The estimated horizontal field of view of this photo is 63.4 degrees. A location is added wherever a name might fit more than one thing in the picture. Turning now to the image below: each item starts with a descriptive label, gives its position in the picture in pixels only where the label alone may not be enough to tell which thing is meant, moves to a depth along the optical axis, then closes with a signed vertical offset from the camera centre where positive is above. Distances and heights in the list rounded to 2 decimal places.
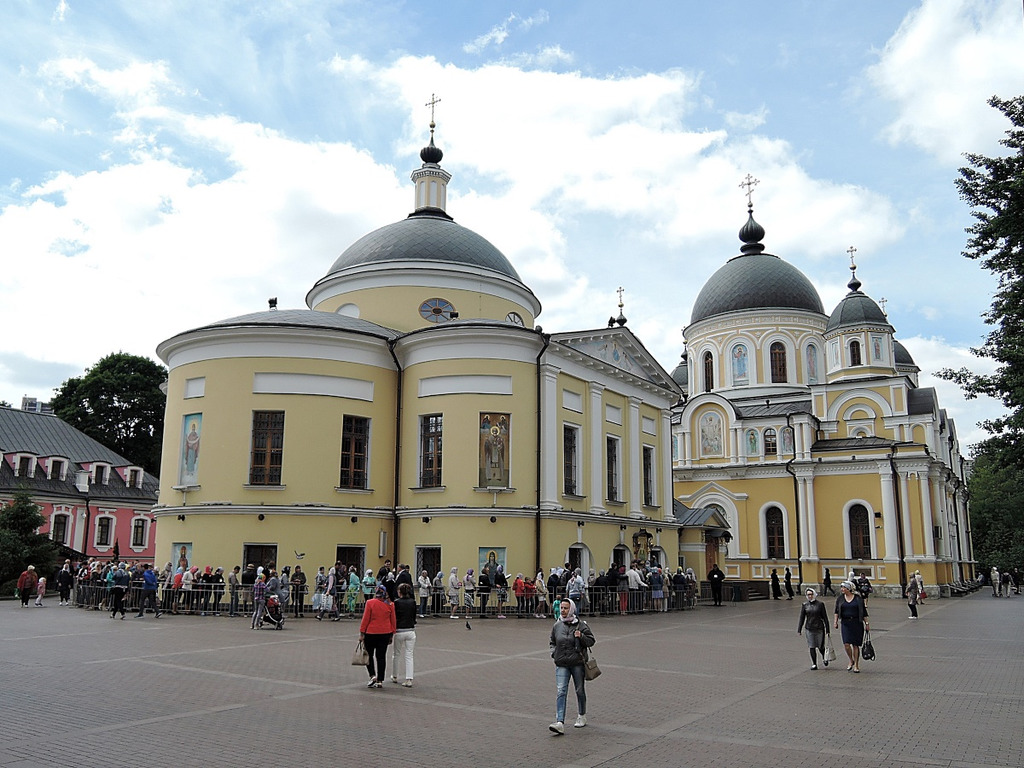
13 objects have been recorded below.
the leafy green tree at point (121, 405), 54.28 +8.87
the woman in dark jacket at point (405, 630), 12.45 -1.31
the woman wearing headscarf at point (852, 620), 14.49 -1.32
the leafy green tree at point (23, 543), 32.41 -0.08
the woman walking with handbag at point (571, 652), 9.71 -1.26
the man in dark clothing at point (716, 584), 33.41 -1.63
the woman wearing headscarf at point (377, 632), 12.31 -1.32
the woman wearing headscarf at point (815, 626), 14.77 -1.44
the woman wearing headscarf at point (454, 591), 24.22 -1.40
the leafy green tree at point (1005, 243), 17.86 +6.68
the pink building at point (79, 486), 43.22 +2.96
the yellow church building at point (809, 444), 44.62 +5.83
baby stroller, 20.31 -1.69
